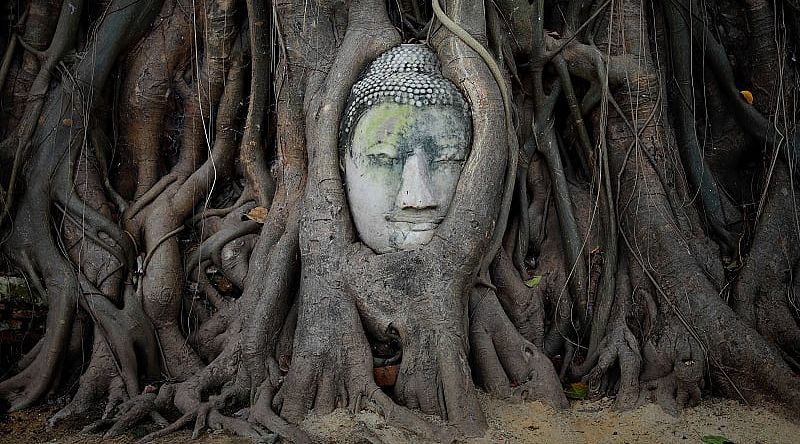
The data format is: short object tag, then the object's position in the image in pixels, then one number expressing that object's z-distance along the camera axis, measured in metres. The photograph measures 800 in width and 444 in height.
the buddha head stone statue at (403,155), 3.03
